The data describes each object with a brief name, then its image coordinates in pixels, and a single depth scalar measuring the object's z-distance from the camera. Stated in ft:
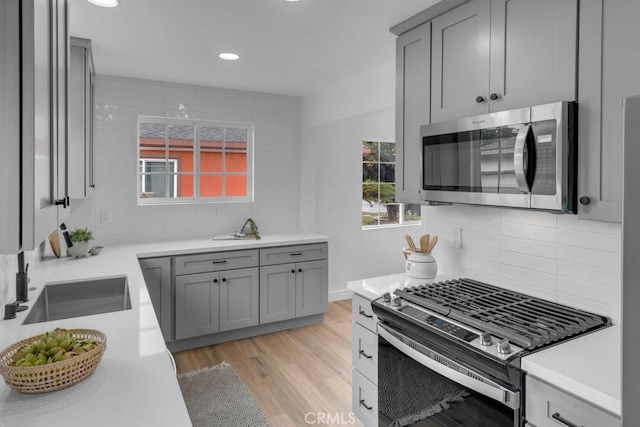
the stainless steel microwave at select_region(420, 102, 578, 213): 5.01
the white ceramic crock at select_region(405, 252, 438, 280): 7.54
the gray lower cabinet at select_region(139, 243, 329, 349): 10.92
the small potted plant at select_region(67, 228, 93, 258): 9.98
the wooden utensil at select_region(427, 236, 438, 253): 7.67
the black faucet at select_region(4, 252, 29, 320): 5.93
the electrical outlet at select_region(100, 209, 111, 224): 11.70
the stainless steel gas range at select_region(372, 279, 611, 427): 4.58
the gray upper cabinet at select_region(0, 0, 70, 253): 2.36
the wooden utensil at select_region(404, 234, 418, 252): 7.73
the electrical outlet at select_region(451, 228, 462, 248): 7.79
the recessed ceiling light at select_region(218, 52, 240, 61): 9.60
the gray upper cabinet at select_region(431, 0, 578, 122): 5.14
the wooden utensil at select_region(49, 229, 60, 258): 9.87
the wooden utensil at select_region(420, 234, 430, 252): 7.62
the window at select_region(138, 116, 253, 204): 12.66
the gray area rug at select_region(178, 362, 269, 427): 8.02
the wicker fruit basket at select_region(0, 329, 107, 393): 3.52
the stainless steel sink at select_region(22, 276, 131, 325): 7.44
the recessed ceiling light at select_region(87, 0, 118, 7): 6.79
